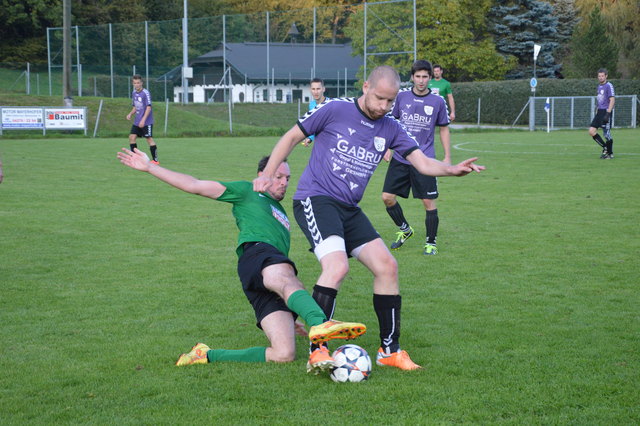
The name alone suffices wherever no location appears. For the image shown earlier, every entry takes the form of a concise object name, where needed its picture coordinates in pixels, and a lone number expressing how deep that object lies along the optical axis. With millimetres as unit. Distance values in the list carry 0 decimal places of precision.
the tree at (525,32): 58812
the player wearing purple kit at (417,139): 9789
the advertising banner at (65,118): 35094
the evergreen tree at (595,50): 50125
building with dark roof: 53844
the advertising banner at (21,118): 34219
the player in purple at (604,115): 21859
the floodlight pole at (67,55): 37594
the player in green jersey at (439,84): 16250
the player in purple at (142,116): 22281
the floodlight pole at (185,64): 43319
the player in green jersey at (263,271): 5051
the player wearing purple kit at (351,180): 5129
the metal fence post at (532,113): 43062
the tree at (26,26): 59938
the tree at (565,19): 61375
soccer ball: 4754
